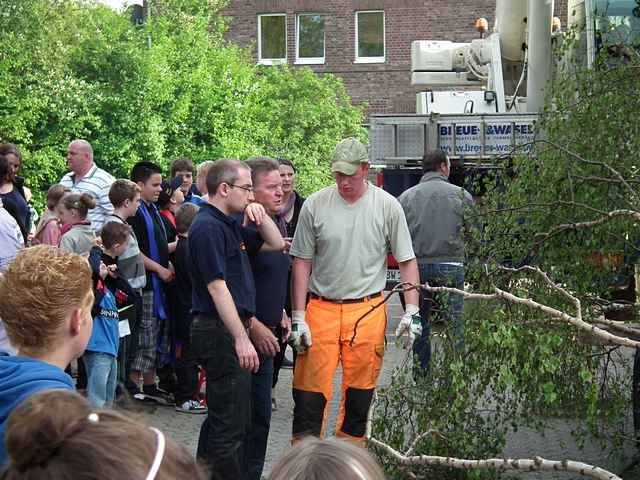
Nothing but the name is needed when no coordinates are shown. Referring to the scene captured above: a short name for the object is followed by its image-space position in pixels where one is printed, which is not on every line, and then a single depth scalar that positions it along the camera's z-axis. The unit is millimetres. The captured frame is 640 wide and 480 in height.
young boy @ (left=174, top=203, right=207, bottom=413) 9297
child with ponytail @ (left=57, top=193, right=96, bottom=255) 8297
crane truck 14289
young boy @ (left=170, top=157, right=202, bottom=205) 10945
